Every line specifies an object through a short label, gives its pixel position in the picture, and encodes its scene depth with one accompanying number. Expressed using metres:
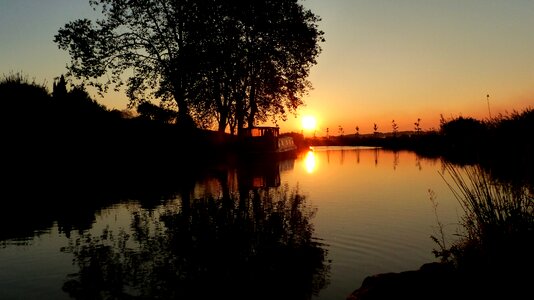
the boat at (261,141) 47.28
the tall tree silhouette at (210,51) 38.34
